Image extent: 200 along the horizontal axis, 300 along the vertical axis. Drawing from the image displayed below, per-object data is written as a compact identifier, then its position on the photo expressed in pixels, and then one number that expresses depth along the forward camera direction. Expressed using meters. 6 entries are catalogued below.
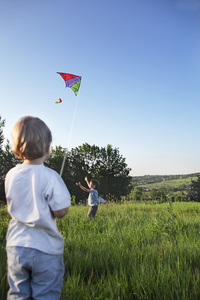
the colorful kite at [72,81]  7.24
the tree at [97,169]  42.07
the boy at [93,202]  6.14
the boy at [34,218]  1.53
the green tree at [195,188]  52.04
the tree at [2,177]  32.23
